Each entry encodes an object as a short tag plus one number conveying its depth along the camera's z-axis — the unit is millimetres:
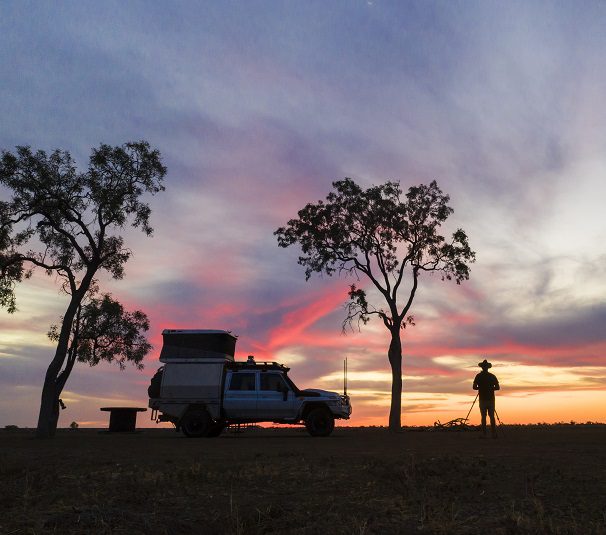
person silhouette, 23431
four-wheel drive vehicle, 25266
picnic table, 34219
